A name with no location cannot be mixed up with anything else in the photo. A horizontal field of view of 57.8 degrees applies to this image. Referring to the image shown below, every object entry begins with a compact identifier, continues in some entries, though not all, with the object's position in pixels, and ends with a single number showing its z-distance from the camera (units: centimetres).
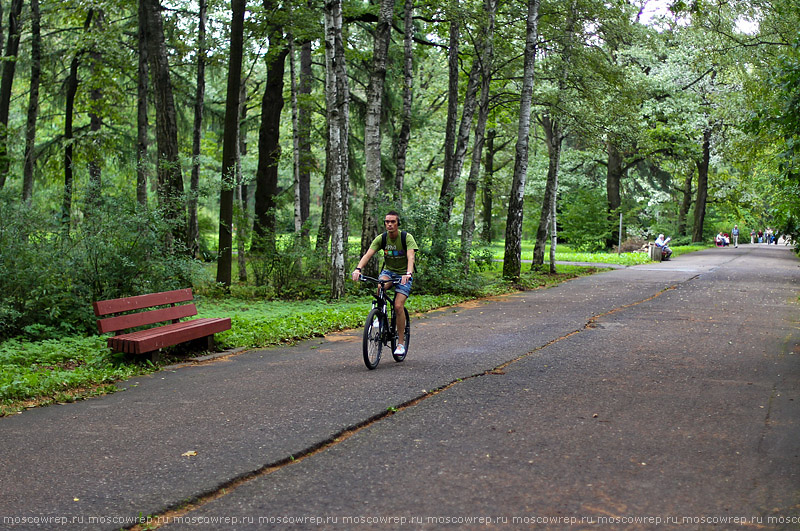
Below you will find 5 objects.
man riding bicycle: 909
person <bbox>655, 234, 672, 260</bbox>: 3512
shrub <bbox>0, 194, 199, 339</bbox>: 1097
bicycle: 870
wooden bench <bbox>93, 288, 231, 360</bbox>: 905
